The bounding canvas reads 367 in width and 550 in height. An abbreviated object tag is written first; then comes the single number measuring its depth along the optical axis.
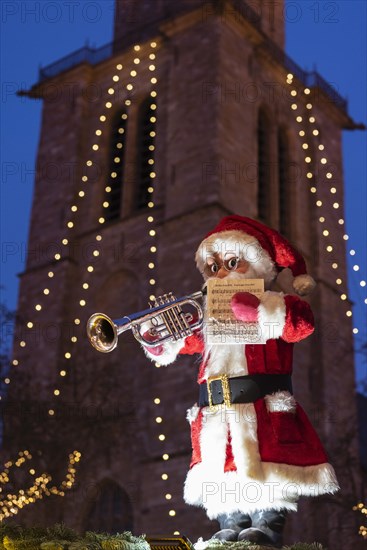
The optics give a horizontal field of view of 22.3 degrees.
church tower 15.19
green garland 3.87
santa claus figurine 4.77
